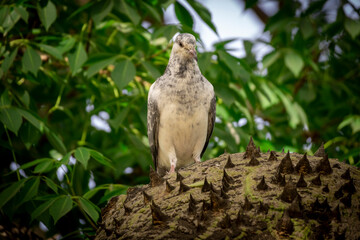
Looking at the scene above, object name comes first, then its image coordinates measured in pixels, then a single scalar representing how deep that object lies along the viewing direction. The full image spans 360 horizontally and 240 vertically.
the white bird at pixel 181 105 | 9.96
